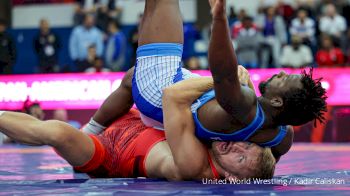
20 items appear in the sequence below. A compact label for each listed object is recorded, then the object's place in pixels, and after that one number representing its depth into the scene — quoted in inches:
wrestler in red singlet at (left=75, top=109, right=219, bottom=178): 168.2
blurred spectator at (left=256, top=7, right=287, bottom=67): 474.3
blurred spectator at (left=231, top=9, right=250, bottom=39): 464.0
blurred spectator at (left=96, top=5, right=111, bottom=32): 528.4
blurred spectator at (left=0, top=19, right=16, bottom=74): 477.0
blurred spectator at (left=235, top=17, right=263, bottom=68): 459.5
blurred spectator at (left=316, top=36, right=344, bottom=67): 438.9
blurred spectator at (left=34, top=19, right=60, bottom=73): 496.7
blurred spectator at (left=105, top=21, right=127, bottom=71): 485.4
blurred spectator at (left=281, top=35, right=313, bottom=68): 448.5
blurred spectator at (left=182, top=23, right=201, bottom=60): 472.4
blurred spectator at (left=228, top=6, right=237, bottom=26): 477.4
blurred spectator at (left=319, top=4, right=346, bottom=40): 474.6
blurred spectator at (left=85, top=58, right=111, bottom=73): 452.5
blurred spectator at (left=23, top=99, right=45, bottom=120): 376.2
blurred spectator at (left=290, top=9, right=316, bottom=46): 471.2
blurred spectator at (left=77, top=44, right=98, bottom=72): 470.9
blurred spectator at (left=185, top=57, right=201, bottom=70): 433.1
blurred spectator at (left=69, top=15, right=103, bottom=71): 496.4
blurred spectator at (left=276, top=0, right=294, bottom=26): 490.6
